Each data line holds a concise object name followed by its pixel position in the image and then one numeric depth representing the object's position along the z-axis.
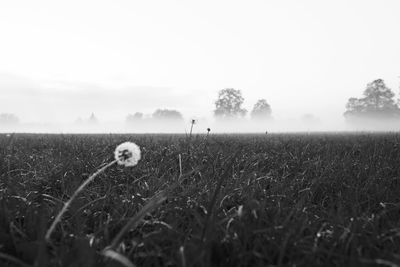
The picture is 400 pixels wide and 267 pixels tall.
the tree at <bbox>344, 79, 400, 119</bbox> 96.06
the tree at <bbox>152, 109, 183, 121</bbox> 155.38
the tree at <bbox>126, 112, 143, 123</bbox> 182.60
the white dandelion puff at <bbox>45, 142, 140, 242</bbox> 1.92
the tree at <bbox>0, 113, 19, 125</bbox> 197.88
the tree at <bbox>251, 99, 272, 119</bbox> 136.07
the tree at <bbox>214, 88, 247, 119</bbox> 111.00
